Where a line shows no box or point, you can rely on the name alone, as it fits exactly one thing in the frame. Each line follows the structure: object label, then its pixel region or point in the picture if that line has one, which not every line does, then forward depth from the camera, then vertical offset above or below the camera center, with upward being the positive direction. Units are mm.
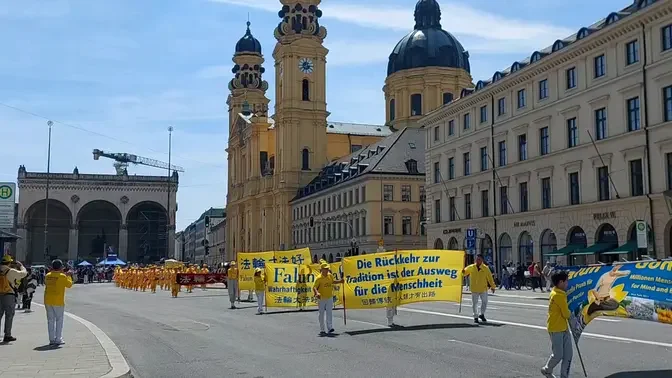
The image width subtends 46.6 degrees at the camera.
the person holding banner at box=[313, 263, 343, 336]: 18594 -860
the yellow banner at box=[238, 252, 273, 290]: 31984 -211
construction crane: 171875 +23244
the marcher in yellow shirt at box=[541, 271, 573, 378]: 10406 -1028
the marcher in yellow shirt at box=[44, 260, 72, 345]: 15961 -765
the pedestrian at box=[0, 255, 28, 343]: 16359 -688
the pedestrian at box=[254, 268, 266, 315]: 27156 -943
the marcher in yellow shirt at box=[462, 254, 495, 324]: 20219 -610
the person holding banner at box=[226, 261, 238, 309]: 31094 -852
